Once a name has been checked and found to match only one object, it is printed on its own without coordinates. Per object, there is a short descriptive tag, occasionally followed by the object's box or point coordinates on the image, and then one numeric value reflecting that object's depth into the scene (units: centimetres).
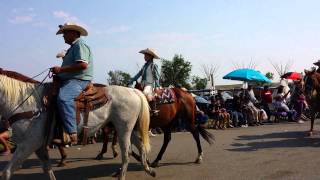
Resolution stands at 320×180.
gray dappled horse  477
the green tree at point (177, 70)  4490
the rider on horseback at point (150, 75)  666
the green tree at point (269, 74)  5607
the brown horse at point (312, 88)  886
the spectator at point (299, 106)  1420
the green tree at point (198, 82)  4765
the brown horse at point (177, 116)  684
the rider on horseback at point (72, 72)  491
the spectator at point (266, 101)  1541
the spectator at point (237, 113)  1400
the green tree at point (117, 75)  5466
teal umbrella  1613
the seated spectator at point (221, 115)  1347
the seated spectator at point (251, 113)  1426
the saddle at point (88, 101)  517
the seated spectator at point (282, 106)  1508
